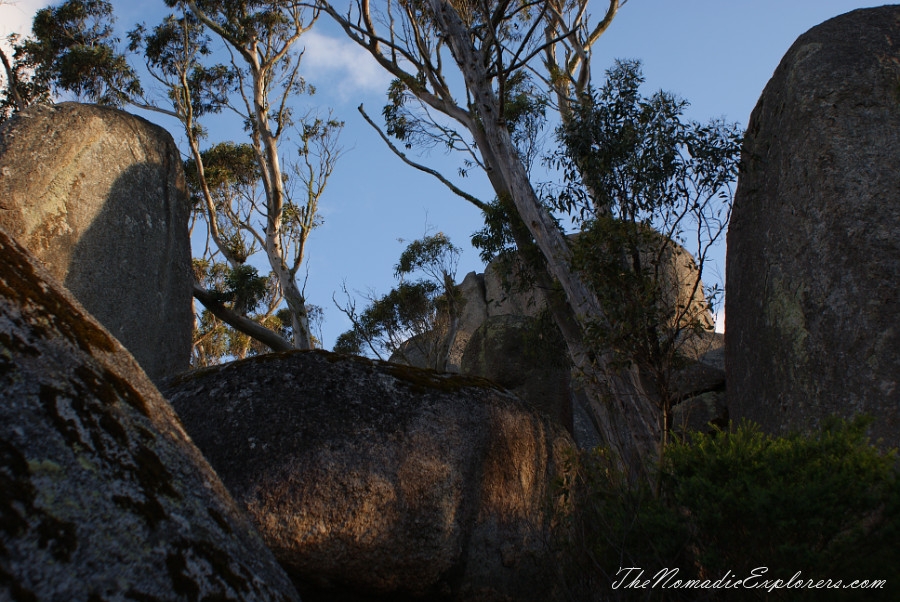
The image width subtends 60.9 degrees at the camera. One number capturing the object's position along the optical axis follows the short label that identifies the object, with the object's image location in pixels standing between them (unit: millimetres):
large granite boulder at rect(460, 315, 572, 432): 15406
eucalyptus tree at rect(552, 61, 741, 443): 9062
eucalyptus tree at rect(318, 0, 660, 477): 9734
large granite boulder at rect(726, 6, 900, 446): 8188
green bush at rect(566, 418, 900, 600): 4086
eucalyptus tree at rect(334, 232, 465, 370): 21578
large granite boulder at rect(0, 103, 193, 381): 9281
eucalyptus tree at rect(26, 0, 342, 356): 20297
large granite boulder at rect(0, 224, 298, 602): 1835
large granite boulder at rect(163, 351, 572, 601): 5090
